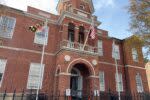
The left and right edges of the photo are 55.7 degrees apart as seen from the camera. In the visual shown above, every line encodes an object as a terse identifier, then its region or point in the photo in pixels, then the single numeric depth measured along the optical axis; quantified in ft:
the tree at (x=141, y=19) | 45.68
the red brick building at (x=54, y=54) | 45.24
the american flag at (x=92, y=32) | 49.44
